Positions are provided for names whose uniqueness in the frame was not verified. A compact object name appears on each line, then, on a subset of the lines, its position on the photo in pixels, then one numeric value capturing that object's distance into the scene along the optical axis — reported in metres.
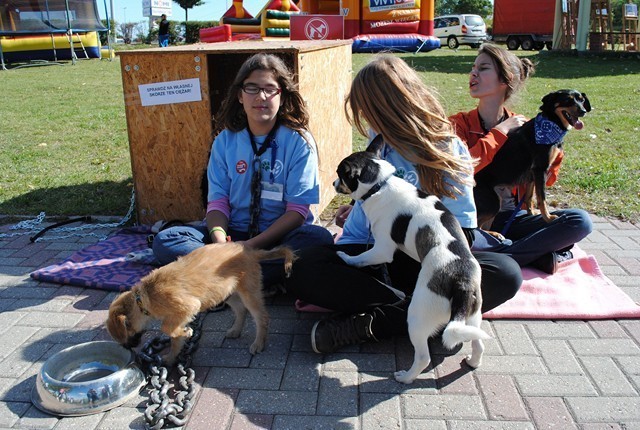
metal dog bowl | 2.91
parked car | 37.94
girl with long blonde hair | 3.48
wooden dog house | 5.21
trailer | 32.53
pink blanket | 3.88
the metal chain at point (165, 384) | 2.87
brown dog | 3.13
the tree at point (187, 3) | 68.19
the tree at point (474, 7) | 76.00
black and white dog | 2.92
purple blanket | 4.45
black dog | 4.40
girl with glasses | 4.11
